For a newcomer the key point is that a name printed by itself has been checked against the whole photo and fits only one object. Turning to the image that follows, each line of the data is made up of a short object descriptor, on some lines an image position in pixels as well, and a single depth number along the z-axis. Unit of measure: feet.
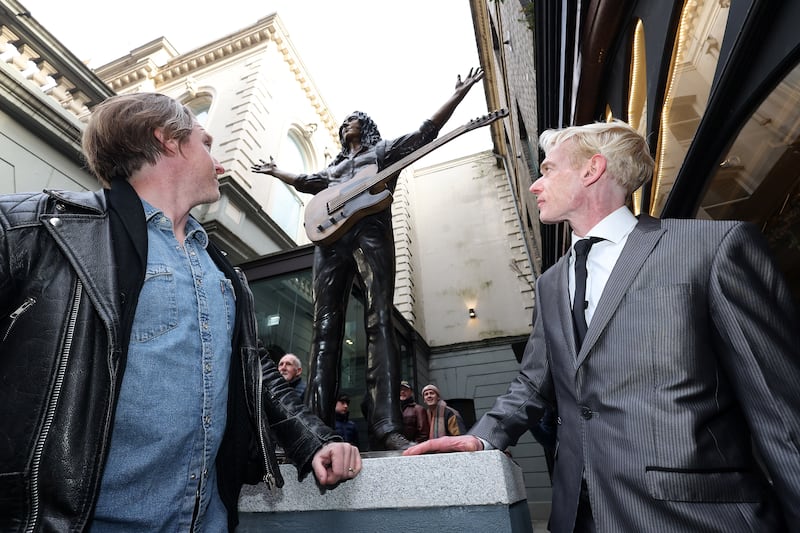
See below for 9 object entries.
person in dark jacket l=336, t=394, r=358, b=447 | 18.80
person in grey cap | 18.35
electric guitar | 8.70
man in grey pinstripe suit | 3.24
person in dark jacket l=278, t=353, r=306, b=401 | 15.35
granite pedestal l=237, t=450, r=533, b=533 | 4.50
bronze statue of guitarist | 7.78
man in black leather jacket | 2.67
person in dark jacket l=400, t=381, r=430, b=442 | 19.47
